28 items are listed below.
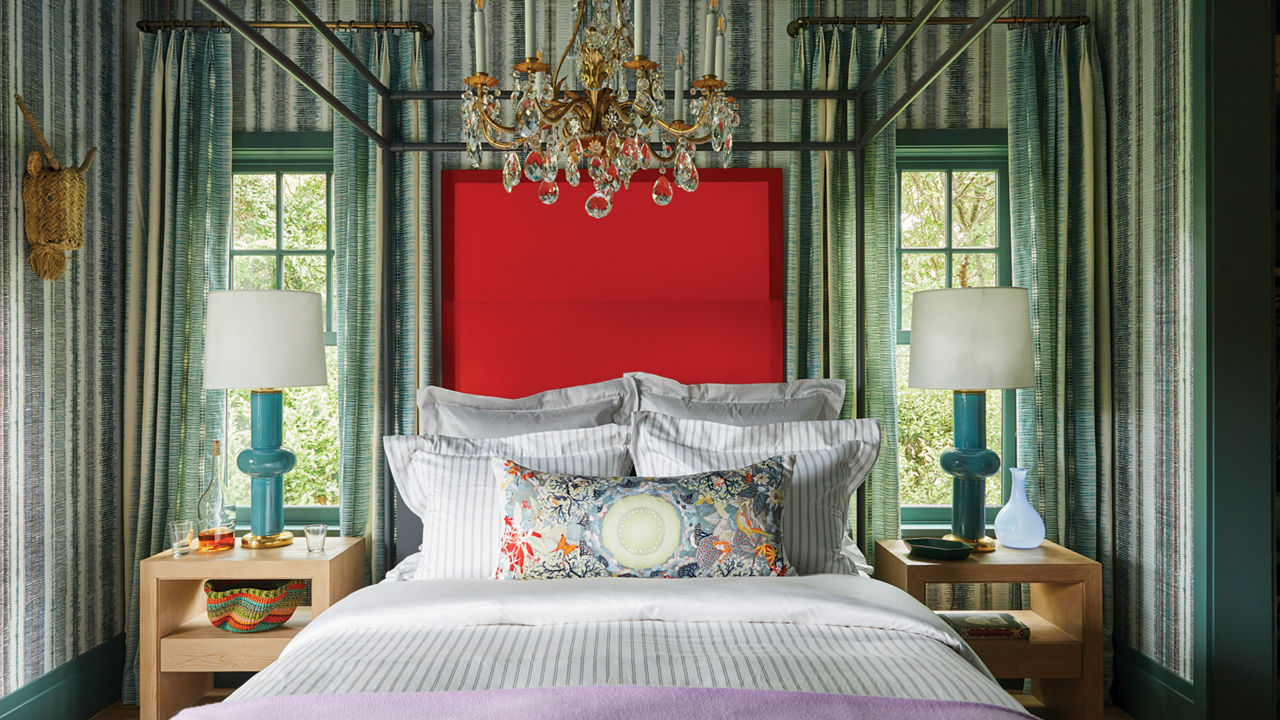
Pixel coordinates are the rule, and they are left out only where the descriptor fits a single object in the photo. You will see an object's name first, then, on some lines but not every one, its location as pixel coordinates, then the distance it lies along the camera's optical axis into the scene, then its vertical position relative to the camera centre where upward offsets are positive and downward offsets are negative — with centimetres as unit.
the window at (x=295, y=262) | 344 +41
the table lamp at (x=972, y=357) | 280 +2
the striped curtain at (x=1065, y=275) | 322 +34
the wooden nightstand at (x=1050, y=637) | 269 -83
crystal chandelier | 185 +56
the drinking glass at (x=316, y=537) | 278 -57
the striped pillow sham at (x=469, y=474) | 240 -33
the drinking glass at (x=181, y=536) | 277 -57
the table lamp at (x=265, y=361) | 280 +1
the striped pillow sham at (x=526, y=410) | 285 -16
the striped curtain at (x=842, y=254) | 322 +42
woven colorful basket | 273 -79
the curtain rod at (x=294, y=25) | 323 +129
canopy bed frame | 279 +78
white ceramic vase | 288 -54
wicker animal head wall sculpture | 271 +50
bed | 146 -57
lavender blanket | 140 -58
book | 272 -85
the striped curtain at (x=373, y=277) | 321 +33
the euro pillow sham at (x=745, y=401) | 288 -13
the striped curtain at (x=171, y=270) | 319 +35
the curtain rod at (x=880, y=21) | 327 +133
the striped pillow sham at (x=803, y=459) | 244 -29
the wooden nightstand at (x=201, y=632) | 269 -87
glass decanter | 284 -53
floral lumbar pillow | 218 -43
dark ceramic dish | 273 -60
